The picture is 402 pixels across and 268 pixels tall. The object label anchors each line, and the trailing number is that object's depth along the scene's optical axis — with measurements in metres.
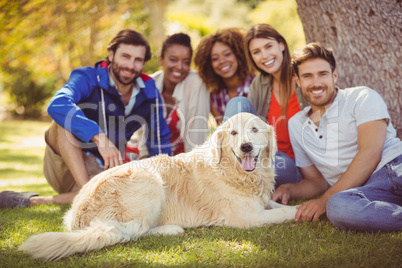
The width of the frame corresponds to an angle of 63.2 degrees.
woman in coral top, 4.41
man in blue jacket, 3.85
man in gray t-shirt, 2.88
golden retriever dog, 3.09
